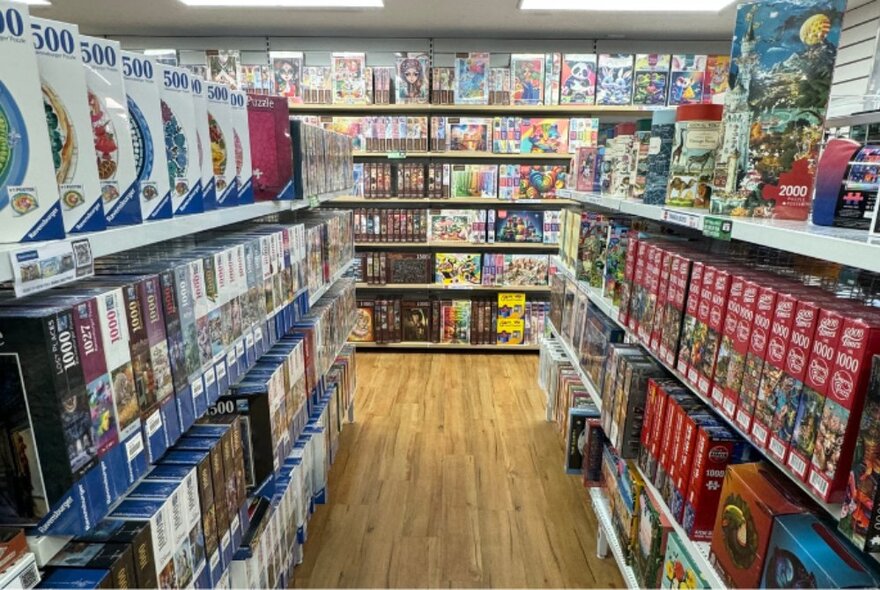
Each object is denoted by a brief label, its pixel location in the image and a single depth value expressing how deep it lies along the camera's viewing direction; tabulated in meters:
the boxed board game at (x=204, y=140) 1.33
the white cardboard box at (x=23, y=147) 0.72
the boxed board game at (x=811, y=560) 0.90
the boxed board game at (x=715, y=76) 4.47
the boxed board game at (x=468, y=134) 4.68
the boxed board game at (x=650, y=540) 1.68
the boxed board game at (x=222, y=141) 1.44
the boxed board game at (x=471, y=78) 4.55
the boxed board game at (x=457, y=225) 4.85
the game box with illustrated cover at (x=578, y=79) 4.54
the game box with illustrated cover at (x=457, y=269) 4.94
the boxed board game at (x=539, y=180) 4.77
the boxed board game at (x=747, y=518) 1.10
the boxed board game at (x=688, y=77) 4.50
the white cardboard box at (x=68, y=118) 0.81
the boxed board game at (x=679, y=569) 1.42
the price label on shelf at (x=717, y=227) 1.23
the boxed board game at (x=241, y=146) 1.54
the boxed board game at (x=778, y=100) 1.16
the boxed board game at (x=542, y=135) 4.67
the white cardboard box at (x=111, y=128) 0.93
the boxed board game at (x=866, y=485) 0.85
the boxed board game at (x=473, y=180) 4.77
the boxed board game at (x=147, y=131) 1.06
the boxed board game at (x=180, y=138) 1.20
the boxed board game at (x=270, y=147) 1.87
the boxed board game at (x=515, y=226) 4.87
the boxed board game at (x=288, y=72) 4.62
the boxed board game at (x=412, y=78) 4.57
